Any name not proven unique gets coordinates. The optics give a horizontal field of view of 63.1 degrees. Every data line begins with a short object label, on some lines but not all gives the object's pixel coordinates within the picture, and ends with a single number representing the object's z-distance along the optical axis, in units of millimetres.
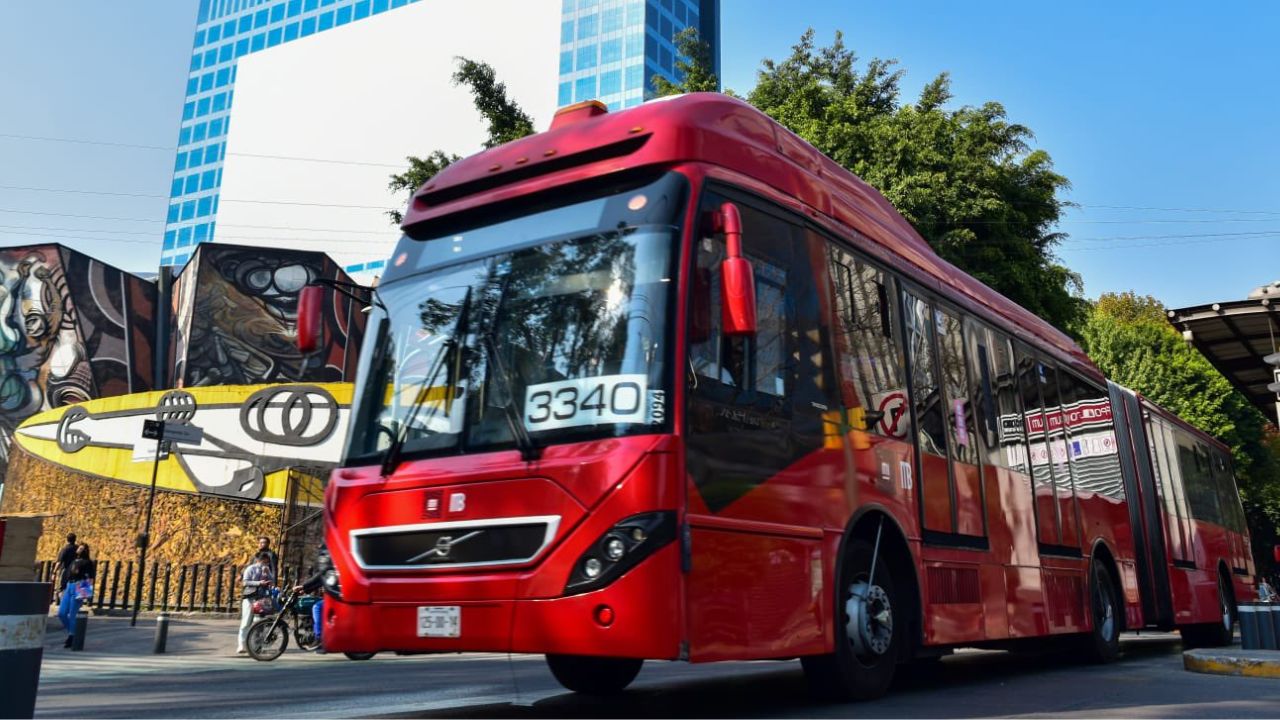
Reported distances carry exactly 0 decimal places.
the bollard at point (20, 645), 4172
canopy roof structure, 15486
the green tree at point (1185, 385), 41250
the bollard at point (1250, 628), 11664
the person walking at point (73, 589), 16812
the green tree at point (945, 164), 21422
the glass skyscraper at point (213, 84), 72312
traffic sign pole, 16656
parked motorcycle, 14586
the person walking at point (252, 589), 14945
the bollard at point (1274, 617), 11602
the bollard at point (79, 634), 15797
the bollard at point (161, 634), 15125
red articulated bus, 5059
